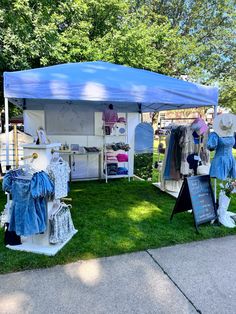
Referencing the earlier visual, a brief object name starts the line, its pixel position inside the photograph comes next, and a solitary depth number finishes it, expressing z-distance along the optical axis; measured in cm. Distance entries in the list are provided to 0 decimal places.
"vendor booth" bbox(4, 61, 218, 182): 323
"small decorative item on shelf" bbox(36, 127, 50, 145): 312
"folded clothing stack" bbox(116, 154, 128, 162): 678
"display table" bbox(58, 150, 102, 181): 648
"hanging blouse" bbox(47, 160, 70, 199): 295
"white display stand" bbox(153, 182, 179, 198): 526
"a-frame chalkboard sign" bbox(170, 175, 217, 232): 356
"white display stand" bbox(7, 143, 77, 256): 295
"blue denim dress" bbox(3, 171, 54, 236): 277
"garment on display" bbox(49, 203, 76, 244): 299
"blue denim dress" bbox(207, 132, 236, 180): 364
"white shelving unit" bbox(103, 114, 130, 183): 664
